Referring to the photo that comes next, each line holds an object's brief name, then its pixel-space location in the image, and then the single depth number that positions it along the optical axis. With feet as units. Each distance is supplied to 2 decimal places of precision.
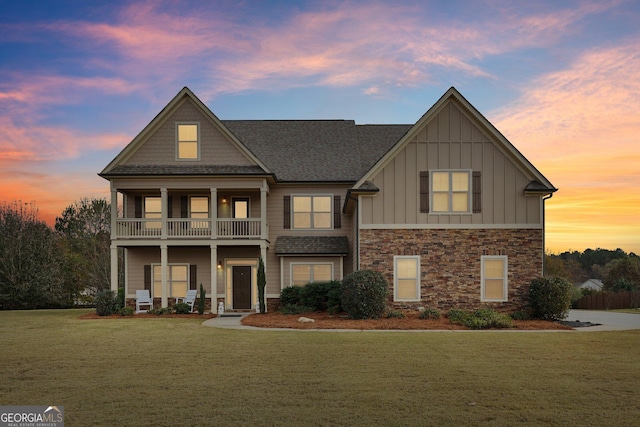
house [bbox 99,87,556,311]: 71.10
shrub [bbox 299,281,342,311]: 78.23
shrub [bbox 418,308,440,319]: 67.36
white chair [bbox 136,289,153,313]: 82.48
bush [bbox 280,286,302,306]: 79.92
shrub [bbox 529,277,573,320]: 67.21
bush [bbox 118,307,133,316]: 77.20
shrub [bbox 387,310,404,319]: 67.00
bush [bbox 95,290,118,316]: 76.89
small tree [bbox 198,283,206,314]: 78.99
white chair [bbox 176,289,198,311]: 82.94
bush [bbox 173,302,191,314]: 79.05
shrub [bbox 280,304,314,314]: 76.33
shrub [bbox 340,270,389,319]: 65.41
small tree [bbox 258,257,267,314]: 79.92
